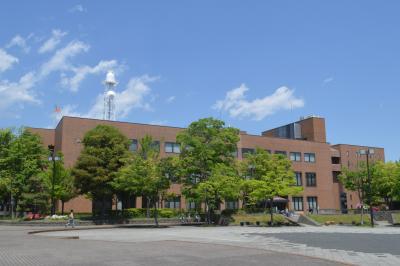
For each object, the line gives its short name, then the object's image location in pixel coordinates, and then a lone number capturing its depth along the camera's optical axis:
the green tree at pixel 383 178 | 59.12
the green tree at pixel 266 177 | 42.78
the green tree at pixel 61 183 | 44.03
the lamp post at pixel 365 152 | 42.38
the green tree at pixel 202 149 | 40.50
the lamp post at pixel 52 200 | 39.39
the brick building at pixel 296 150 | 53.56
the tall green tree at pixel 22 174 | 42.47
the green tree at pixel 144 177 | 37.53
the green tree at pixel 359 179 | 60.44
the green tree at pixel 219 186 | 38.66
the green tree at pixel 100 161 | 40.03
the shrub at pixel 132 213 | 44.05
